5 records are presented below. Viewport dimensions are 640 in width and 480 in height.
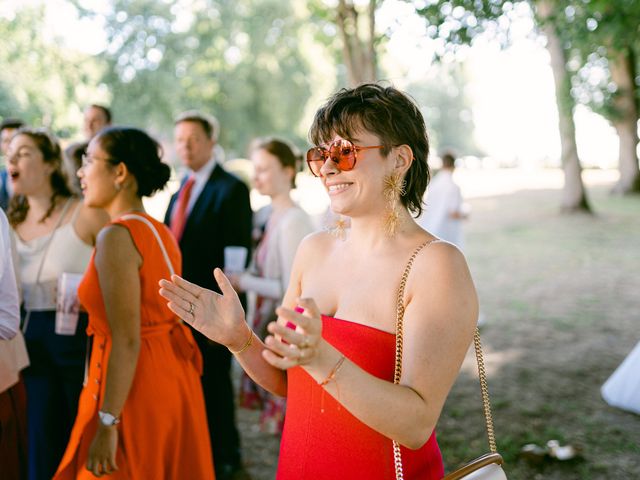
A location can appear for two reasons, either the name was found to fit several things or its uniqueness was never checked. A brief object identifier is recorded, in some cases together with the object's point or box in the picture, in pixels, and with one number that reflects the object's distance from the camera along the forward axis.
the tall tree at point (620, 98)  20.19
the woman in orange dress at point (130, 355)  2.48
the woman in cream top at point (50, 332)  3.20
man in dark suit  4.56
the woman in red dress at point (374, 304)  1.66
